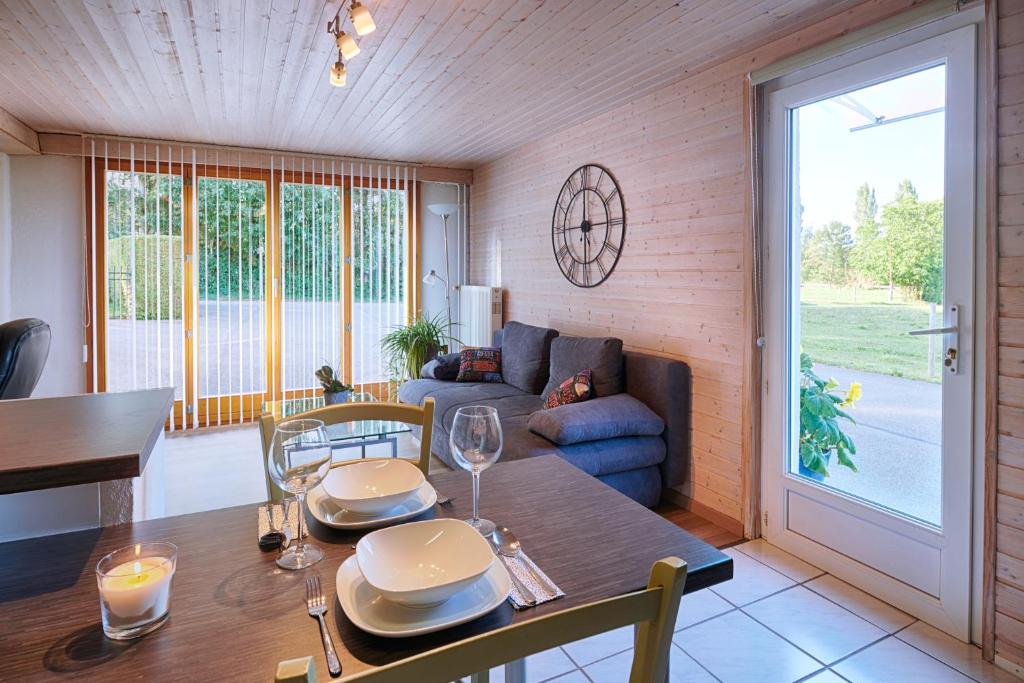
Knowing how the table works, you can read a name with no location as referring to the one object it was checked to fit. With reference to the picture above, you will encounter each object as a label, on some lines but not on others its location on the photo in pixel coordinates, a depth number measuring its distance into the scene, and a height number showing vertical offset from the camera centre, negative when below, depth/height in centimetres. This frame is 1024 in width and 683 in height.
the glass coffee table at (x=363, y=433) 321 -60
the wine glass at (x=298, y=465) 102 -25
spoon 101 -39
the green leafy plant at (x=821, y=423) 255 -45
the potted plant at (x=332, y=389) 356 -37
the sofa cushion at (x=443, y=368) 477 -33
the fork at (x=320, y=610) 72 -41
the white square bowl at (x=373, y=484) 114 -33
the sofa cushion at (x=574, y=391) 342 -38
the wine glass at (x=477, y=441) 114 -22
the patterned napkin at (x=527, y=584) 87 -41
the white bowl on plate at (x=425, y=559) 80 -36
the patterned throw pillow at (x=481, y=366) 468 -31
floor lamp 561 +108
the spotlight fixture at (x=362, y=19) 209 +114
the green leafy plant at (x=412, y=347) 539 -17
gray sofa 298 -62
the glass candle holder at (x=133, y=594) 77 -36
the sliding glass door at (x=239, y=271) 483 +54
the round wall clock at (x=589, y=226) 385 +73
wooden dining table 73 -40
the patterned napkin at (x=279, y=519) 110 -38
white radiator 548 +14
